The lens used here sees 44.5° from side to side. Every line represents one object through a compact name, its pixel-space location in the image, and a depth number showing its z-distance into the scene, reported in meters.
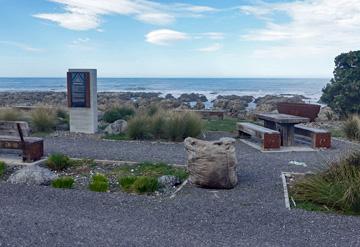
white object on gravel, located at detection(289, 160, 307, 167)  8.51
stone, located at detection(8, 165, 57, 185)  6.65
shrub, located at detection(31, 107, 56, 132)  13.16
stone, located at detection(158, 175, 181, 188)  6.70
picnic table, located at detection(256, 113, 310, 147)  10.31
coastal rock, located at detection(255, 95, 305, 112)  23.68
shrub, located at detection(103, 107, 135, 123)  15.30
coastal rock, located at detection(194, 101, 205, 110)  24.29
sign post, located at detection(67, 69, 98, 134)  12.99
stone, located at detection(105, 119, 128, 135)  12.65
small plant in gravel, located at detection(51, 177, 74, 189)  6.39
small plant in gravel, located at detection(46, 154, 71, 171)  7.80
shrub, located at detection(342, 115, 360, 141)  12.20
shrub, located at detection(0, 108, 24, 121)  13.19
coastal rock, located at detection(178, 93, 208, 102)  42.25
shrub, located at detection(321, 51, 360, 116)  18.78
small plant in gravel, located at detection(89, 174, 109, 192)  6.27
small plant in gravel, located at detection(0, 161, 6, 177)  7.24
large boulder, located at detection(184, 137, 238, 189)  6.53
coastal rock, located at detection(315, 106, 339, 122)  18.26
